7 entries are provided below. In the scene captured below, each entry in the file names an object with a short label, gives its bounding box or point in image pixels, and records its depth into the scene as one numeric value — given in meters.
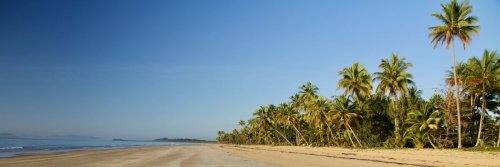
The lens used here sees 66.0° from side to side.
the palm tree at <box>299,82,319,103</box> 79.56
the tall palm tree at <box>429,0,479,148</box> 37.88
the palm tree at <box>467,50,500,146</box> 37.00
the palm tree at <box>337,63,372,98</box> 54.62
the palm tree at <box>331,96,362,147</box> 52.72
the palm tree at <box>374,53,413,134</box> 49.00
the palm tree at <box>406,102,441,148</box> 41.91
